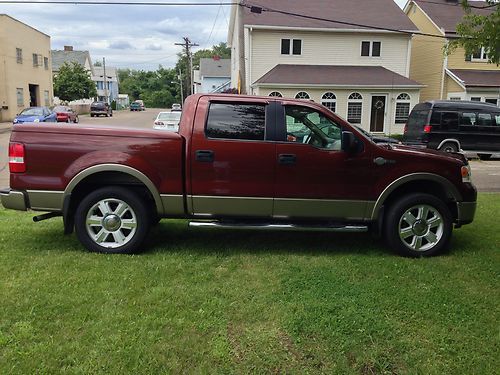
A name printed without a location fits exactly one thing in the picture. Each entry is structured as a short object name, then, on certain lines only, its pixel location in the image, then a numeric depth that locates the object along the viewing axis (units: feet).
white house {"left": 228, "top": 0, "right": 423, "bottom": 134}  87.04
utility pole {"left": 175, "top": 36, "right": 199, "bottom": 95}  207.51
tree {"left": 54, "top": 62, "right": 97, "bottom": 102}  167.43
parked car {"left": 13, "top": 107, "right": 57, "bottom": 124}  80.47
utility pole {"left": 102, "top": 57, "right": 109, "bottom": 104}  264.85
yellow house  89.40
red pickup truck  16.67
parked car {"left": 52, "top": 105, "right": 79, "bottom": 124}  101.78
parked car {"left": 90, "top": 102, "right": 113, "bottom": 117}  164.86
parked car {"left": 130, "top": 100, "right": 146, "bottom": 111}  244.71
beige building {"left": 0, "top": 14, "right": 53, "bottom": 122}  115.85
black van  55.16
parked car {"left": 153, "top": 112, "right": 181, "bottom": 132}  63.72
